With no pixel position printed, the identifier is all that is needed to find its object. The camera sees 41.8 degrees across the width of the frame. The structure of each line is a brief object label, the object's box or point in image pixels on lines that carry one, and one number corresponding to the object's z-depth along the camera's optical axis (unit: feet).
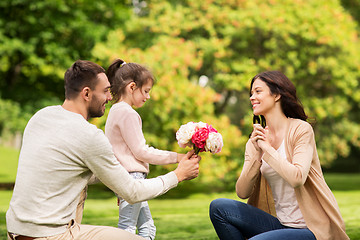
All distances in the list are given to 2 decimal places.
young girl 12.92
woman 11.07
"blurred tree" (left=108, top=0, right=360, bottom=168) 52.08
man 9.05
